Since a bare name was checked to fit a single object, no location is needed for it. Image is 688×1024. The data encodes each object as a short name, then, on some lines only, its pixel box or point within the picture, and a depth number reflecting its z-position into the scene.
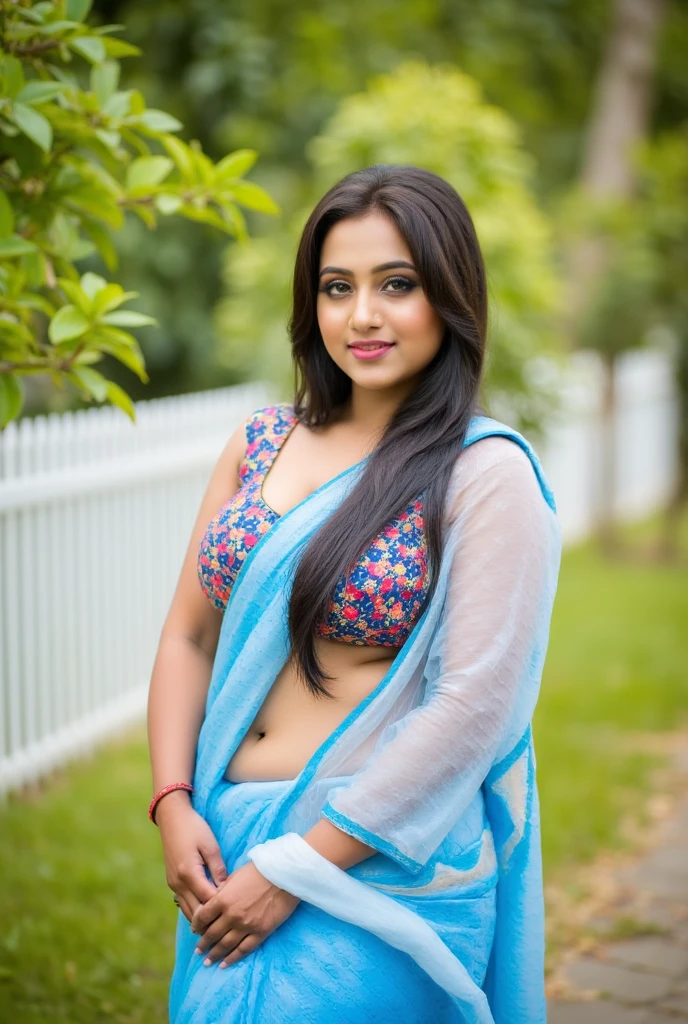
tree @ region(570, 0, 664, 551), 8.85
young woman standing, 1.83
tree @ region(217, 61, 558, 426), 5.34
